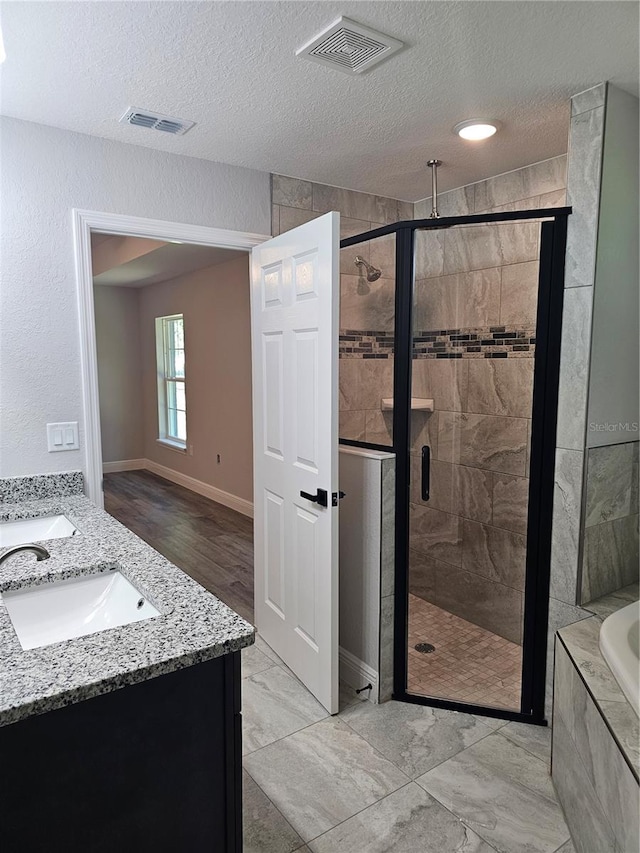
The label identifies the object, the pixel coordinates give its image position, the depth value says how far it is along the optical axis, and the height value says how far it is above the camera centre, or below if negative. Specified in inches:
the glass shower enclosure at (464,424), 93.6 -11.9
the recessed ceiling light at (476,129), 93.3 +37.9
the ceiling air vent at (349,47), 66.7 +38.0
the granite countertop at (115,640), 43.0 -24.1
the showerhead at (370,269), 102.9 +16.2
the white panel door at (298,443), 91.5 -14.8
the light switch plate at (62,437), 99.2 -13.1
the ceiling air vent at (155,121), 88.7 +37.9
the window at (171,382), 279.6 -11.0
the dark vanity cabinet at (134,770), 43.1 -33.2
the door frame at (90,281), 98.3 +13.6
